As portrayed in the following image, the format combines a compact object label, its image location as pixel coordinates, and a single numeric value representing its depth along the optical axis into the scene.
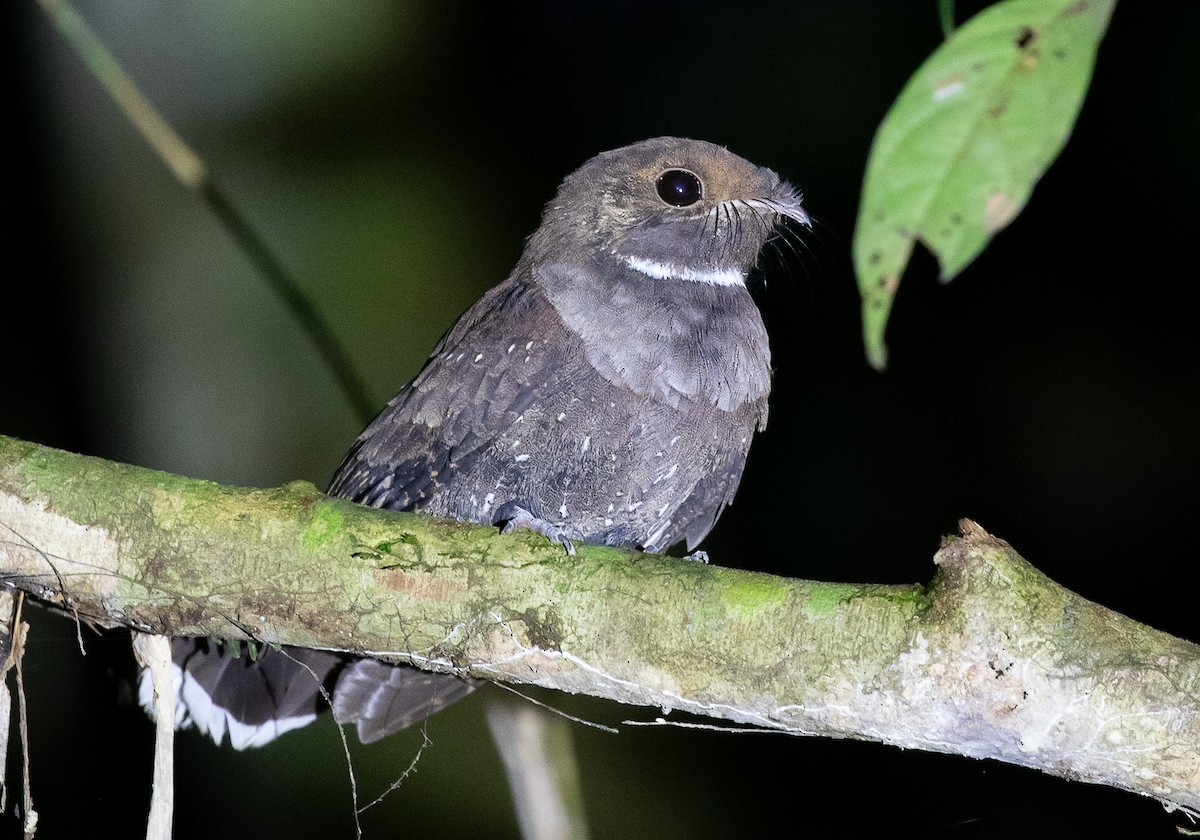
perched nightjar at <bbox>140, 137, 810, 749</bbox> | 5.46
